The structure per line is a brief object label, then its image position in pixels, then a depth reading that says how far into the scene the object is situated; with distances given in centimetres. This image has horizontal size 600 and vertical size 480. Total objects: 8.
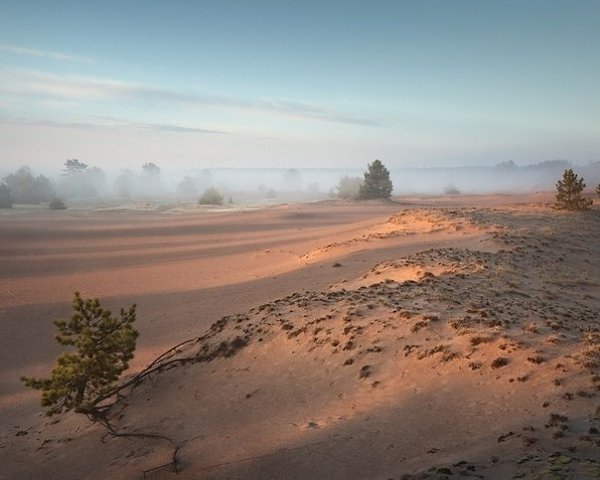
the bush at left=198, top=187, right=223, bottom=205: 7362
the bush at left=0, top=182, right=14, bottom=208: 6268
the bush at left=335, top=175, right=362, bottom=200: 8885
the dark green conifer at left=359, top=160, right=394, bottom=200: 6444
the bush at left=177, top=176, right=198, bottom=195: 14300
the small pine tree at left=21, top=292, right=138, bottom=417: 710
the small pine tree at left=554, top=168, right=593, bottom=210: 2727
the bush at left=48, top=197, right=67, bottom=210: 5912
